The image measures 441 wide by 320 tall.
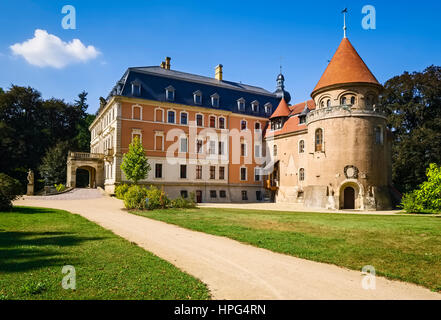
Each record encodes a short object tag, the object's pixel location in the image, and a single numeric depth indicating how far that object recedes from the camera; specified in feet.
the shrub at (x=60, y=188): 119.81
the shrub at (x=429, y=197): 65.41
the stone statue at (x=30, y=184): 111.86
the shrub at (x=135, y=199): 68.02
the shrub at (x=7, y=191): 55.52
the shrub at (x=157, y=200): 68.64
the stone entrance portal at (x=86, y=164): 120.67
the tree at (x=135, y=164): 90.16
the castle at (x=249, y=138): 90.94
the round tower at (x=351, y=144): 89.61
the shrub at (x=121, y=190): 92.27
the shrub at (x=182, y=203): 72.43
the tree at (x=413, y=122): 114.42
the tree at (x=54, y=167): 143.13
